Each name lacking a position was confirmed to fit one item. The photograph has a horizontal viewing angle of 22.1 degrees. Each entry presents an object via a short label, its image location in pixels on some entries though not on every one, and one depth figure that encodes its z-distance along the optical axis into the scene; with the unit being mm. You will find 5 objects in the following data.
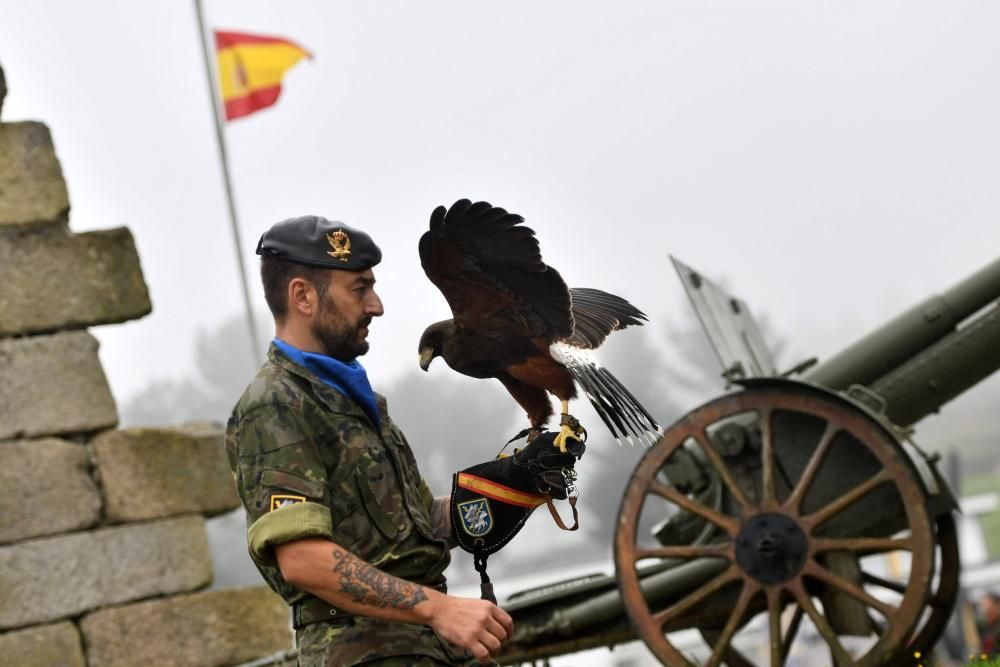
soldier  5104
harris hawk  5480
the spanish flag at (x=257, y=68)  24005
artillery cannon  11865
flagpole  15845
